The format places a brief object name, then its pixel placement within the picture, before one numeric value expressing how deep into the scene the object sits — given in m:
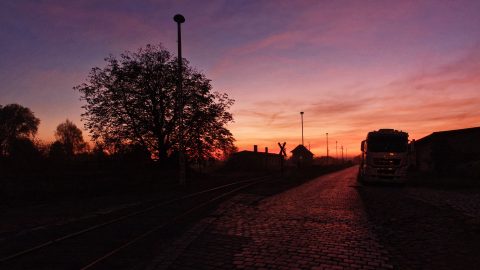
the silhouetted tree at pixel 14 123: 74.33
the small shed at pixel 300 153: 122.97
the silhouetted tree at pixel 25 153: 33.81
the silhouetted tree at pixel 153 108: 32.84
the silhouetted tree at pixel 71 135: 103.12
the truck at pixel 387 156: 25.22
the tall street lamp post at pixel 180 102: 25.02
